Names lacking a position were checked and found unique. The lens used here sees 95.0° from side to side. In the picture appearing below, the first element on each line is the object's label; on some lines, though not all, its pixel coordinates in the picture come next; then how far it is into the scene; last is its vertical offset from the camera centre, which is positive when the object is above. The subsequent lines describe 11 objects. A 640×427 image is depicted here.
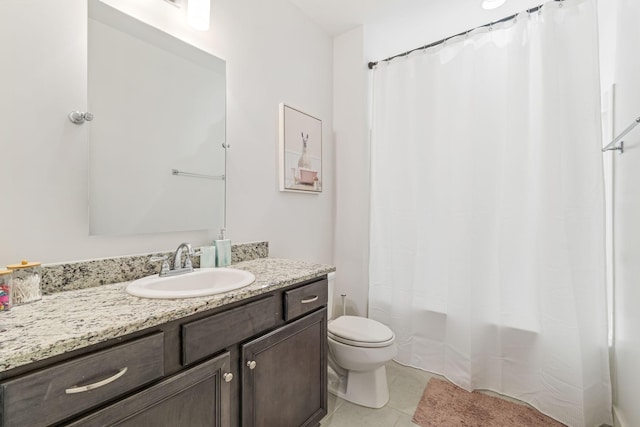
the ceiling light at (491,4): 1.85 +1.34
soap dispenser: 1.47 -0.20
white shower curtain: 1.55 +0.00
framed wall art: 1.91 +0.43
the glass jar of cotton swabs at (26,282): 0.90 -0.21
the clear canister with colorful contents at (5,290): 0.84 -0.22
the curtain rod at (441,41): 1.70 +1.17
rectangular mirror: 1.15 +0.37
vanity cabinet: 0.65 -0.47
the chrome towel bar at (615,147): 1.34 +0.32
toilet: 1.63 -0.82
